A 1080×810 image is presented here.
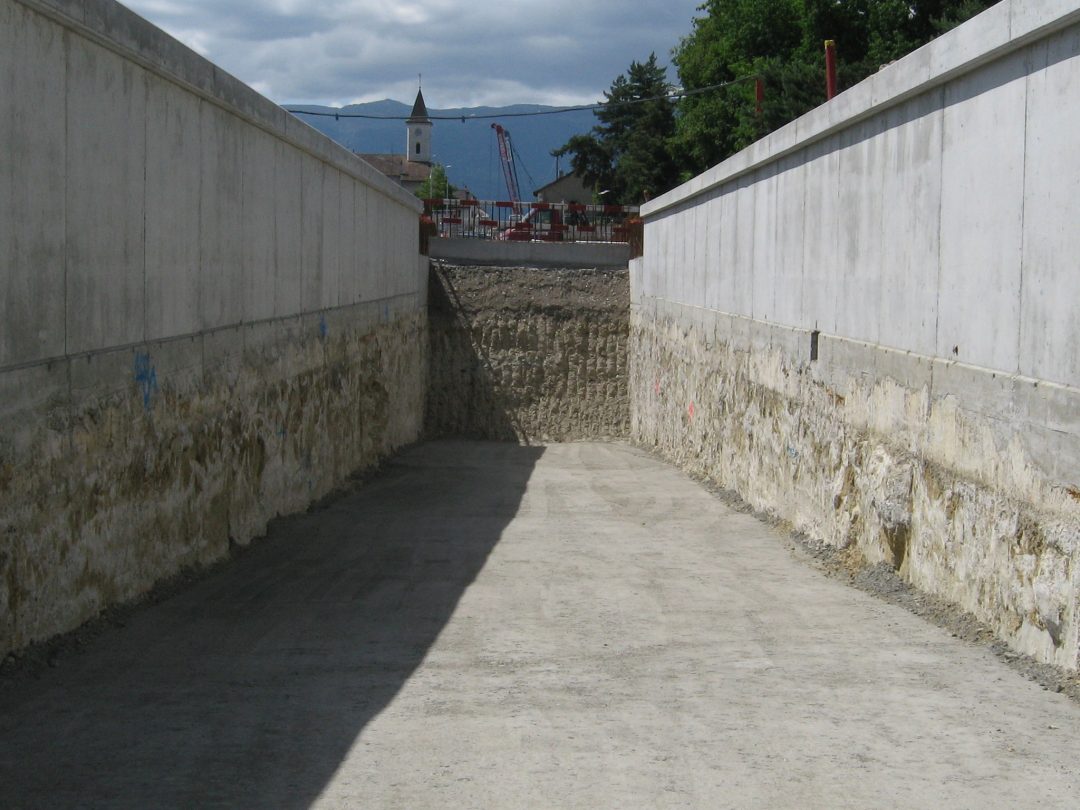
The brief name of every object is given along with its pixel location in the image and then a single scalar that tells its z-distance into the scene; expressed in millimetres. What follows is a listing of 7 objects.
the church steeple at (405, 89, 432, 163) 170500
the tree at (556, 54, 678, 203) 70312
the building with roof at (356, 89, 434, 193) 132375
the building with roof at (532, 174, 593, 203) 110438
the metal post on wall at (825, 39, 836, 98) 15391
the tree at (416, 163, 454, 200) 114500
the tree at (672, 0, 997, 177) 41062
